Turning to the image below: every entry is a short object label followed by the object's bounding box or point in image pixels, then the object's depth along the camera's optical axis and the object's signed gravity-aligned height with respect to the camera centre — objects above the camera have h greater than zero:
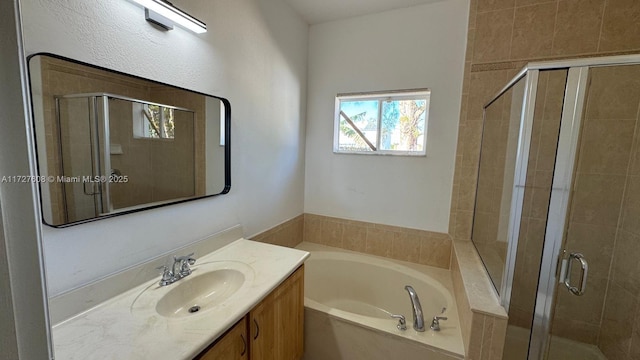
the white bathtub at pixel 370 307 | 1.53 -1.11
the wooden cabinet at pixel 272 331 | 1.04 -0.85
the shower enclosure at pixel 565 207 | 1.27 -0.26
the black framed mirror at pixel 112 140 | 0.91 +0.03
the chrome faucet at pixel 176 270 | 1.25 -0.61
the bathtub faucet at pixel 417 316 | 1.56 -0.96
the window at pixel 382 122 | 2.31 +0.32
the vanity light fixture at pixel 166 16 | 1.11 +0.62
